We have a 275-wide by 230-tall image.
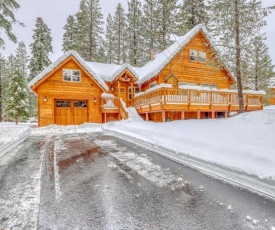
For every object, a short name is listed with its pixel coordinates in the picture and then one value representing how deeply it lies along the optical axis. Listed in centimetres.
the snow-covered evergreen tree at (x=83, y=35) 3073
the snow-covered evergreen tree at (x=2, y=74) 3159
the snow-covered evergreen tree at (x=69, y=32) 3238
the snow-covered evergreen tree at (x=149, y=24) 2938
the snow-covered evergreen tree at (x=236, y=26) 1266
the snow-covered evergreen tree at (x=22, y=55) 4203
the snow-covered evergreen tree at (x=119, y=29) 3388
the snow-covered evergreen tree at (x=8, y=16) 1155
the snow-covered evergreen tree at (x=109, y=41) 3519
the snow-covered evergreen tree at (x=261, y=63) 2630
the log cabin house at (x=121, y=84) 1594
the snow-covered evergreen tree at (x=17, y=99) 2475
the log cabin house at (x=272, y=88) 2431
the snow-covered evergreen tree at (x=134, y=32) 3076
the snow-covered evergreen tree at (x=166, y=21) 2689
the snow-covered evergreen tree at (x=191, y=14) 2386
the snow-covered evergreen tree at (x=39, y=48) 2861
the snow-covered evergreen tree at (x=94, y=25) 3122
